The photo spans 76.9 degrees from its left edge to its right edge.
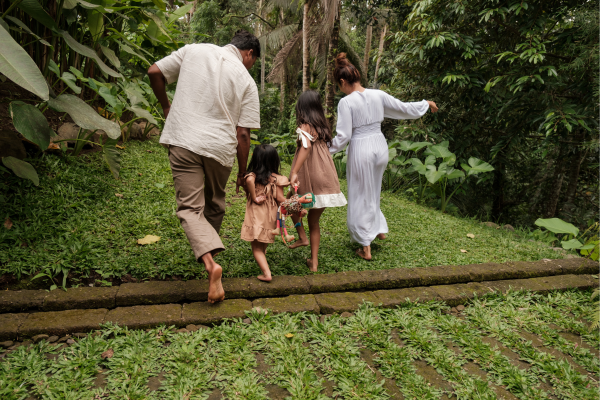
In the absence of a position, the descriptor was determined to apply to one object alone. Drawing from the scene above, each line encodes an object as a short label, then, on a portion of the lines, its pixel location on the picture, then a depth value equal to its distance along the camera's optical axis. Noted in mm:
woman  3348
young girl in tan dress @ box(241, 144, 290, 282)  2701
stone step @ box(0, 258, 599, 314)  2297
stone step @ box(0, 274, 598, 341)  2131
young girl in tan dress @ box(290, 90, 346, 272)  3043
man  2412
